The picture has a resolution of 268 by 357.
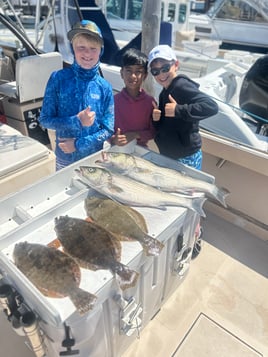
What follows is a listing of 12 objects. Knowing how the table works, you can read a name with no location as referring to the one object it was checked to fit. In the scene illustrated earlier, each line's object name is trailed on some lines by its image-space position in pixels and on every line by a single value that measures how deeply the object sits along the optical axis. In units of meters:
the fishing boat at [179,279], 1.12
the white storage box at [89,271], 0.98
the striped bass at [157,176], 1.48
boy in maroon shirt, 1.76
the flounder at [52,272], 0.94
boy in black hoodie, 1.61
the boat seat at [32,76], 3.06
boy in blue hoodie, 1.57
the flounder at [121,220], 1.16
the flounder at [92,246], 1.04
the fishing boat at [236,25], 9.27
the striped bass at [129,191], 1.37
